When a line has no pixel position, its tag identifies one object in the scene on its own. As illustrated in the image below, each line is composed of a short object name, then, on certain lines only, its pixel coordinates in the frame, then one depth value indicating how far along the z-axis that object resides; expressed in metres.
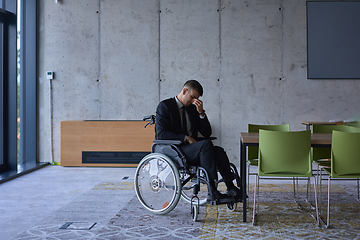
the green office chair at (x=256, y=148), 3.88
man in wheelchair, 2.79
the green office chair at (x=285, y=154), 2.78
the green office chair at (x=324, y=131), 3.75
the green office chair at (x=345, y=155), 2.77
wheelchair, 2.83
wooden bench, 5.70
